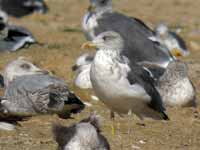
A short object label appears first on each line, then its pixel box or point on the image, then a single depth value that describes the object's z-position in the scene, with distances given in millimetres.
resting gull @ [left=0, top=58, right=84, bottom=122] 9148
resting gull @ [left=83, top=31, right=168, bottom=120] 8570
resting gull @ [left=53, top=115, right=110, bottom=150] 6777
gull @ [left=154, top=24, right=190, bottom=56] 14594
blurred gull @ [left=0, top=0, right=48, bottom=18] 18844
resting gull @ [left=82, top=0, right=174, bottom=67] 12273
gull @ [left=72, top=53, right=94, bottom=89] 11172
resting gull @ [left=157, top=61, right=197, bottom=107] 10125
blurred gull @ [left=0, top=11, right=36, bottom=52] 13469
